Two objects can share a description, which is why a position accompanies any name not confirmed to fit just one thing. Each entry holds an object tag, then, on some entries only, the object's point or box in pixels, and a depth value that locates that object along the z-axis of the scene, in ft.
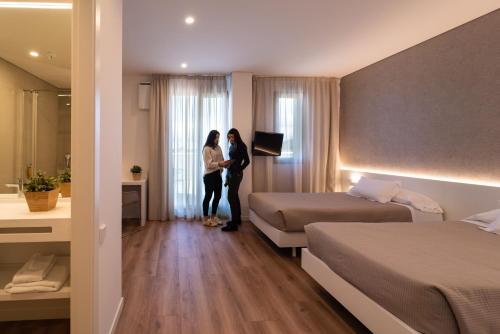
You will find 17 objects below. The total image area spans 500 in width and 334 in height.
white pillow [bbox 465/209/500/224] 8.66
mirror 6.92
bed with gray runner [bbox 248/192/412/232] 11.19
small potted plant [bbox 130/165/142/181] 17.11
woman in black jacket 15.33
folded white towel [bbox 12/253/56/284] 5.75
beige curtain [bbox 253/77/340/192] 18.16
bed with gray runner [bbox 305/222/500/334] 4.65
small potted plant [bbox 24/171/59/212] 6.13
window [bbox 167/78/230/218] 17.70
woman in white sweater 15.80
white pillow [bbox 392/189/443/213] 11.25
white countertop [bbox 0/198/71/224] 5.58
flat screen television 17.44
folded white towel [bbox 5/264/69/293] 5.65
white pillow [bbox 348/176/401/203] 12.48
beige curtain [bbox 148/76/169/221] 17.49
